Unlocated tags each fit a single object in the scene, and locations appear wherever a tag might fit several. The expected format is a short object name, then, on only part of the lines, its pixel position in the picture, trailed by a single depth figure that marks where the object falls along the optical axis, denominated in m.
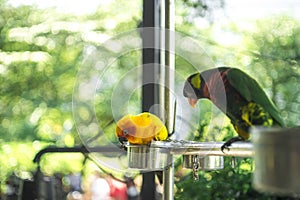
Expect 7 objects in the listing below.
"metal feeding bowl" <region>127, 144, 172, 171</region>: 2.68
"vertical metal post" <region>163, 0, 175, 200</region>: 2.75
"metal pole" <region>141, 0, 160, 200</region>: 3.71
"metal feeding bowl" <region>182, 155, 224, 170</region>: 2.67
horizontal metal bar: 2.40
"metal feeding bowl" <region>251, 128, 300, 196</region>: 1.91
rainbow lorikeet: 2.56
